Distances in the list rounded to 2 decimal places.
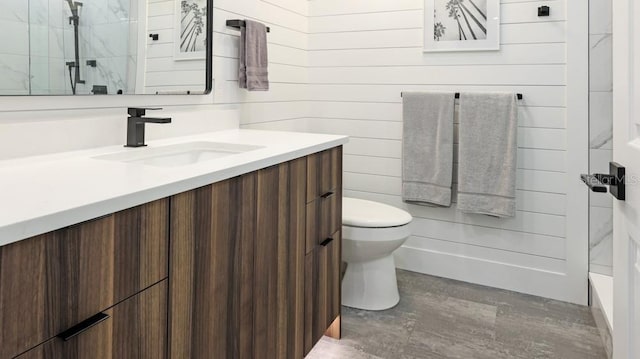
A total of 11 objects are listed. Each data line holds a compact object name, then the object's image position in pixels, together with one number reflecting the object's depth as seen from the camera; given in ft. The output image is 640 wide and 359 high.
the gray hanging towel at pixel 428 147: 8.28
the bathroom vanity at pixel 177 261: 2.28
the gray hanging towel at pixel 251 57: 7.09
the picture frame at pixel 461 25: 7.97
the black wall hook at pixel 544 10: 7.51
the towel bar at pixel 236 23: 6.94
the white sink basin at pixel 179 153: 4.59
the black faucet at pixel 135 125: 4.91
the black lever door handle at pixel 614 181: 3.20
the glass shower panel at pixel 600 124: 7.16
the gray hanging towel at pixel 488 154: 7.79
